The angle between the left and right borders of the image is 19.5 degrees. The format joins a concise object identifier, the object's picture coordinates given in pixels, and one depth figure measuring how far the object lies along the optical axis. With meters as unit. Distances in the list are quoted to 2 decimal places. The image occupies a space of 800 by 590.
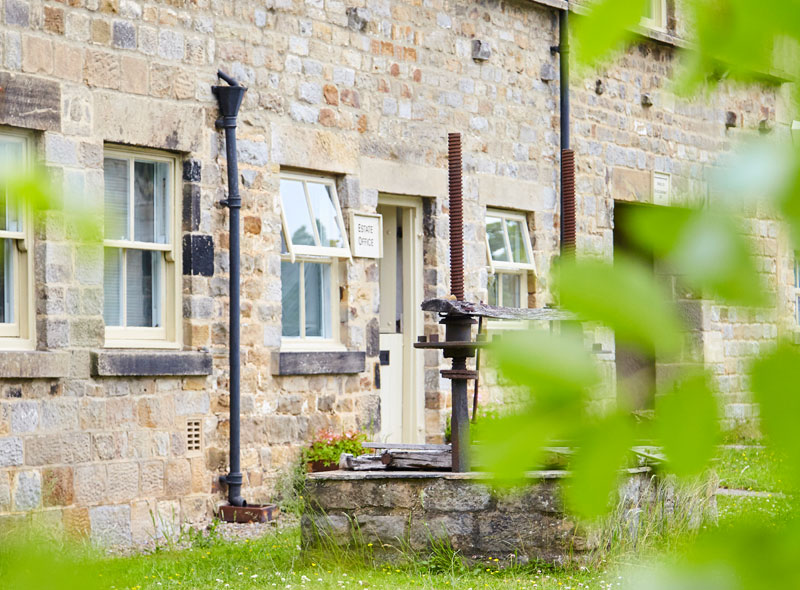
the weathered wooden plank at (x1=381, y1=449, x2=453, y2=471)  12.39
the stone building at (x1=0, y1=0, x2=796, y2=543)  13.81
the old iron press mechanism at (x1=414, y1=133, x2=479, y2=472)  11.73
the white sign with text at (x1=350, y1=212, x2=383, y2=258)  17.31
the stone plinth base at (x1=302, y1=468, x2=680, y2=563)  11.78
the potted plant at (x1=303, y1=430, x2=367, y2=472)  16.21
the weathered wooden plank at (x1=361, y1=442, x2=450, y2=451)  12.81
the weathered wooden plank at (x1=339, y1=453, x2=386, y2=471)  12.64
